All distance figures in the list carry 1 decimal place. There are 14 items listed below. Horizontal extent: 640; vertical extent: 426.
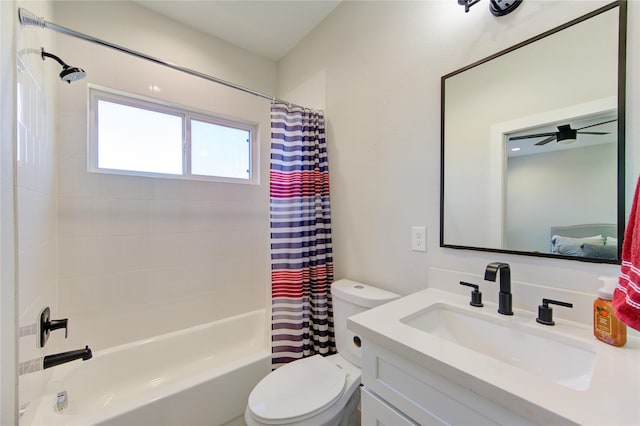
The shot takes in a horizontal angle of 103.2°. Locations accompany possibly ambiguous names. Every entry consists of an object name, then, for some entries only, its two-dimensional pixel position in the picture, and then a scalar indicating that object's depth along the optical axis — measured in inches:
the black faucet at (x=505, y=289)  35.3
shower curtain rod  33.4
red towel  20.8
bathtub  44.8
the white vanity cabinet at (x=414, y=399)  22.4
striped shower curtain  63.1
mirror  30.7
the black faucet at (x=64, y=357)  36.1
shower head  43.4
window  65.6
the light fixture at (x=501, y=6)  37.6
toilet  40.8
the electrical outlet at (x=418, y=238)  49.2
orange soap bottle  26.6
